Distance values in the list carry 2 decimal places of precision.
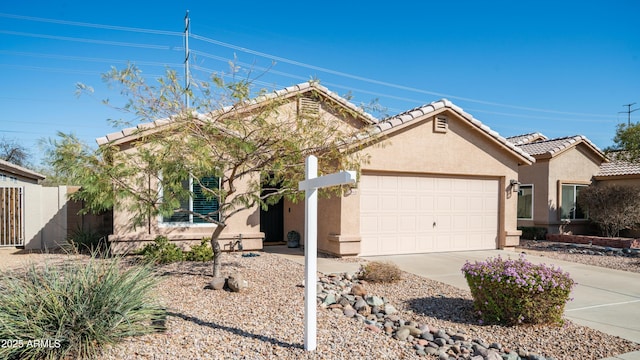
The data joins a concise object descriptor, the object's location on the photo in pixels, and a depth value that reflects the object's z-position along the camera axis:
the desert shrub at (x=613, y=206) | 16.17
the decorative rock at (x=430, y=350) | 4.88
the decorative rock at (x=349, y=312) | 6.18
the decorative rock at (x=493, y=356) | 4.75
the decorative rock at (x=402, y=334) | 5.29
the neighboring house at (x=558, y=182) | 17.98
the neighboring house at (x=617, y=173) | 17.86
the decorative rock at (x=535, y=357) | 4.79
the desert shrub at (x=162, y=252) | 10.09
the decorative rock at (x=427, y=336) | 5.35
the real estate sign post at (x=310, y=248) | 4.70
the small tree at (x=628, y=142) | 14.81
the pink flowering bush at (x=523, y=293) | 5.76
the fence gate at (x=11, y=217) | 13.34
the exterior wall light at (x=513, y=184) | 14.11
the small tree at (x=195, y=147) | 6.97
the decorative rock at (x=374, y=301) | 6.74
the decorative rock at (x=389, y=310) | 6.40
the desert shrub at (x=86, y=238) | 12.27
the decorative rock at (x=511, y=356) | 4.84
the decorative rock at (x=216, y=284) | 7.19
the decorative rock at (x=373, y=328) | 5.51
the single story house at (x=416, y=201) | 11.55
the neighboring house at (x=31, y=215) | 13.38
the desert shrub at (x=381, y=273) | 8.31
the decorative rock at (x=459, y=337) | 5.37
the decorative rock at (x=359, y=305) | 6.51
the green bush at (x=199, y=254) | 10.32
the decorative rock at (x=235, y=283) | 7.07
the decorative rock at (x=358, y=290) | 7.27
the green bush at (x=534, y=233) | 17.95
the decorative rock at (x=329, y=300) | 6.71
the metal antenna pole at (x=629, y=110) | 32.72
